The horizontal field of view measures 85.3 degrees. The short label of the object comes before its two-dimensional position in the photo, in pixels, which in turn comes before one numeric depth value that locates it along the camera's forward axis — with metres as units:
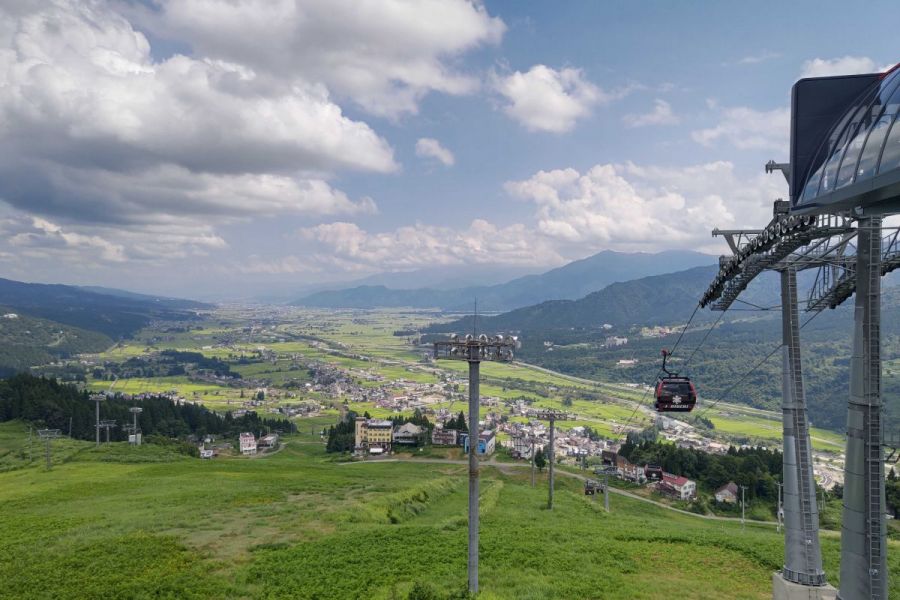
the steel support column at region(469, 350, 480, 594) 16.86
